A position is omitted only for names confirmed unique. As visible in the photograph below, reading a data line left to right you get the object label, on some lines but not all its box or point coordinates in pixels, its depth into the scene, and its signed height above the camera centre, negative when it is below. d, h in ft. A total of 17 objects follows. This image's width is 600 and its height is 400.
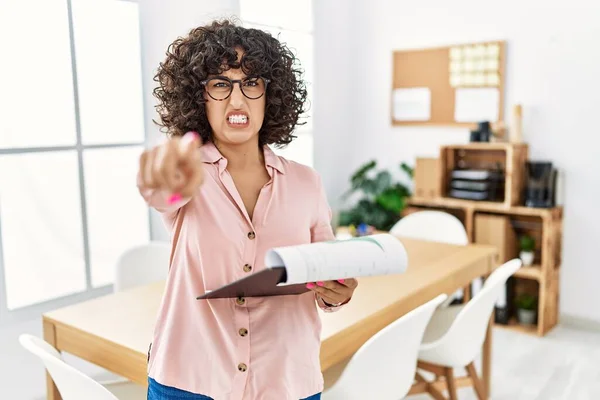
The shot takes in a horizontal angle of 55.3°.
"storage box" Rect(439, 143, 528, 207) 11.87 -1.05
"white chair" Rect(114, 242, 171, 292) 7.92 -1.97
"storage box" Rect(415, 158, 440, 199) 12.86 -1.26
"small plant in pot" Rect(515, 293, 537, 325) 12.07 -3.96
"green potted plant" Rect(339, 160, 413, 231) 13.24 -1.80
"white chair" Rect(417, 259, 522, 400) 6.63 -2.64
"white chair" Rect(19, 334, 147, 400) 4.41 -1.97
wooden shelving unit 11.66 -2.02
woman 3.29 -0.66
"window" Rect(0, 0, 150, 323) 8.33 -0.31
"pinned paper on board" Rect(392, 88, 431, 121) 13.79 +0.44
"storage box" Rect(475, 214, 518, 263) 12.00 -2.36
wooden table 5.35 -2.01
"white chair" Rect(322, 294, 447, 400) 5.24 -2.27
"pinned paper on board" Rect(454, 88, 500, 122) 12.78 +0.38
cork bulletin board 12.68 +0.85
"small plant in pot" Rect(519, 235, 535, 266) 12.07 -2.72
